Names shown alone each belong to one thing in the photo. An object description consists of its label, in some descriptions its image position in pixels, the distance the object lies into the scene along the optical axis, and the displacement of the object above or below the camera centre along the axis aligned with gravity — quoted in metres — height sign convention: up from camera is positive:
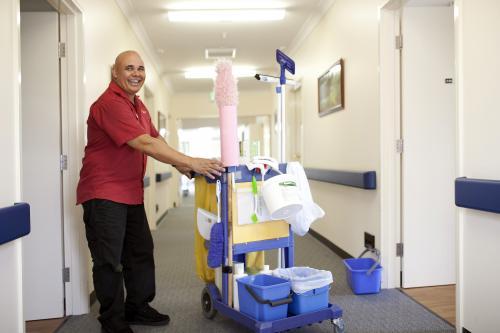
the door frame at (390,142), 3.26 +0.10
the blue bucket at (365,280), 3.12 -0.91
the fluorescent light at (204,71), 7.97 +1.59
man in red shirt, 2.34 -0.08
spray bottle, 2.40 -0.67
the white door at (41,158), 2.85 +0.00
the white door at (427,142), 3.24 +0.10
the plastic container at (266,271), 2.49 -0.67
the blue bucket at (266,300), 2.14 -0.72
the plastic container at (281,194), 2.22 -0.20
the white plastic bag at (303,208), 2.42 -0.29
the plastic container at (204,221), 2.56 -0.39
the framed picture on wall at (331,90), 4.29 +0.72
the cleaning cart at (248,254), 2.17 -0.56
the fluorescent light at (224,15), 4.95 +1.65
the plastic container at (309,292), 2.22 -0.71
